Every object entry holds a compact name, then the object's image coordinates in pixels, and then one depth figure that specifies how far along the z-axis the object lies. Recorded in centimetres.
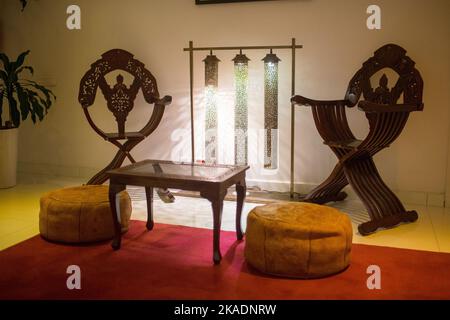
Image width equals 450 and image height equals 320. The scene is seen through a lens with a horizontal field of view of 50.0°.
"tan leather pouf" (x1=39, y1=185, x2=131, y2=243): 278
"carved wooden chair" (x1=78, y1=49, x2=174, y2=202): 406
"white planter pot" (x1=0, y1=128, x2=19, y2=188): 430
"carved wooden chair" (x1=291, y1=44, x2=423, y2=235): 312
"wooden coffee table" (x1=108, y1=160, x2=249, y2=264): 249
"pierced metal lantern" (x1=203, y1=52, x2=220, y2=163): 400
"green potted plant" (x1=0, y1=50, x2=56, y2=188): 421
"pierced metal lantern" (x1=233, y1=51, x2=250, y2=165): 398
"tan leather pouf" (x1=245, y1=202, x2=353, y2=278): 230
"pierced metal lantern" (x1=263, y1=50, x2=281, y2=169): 390
